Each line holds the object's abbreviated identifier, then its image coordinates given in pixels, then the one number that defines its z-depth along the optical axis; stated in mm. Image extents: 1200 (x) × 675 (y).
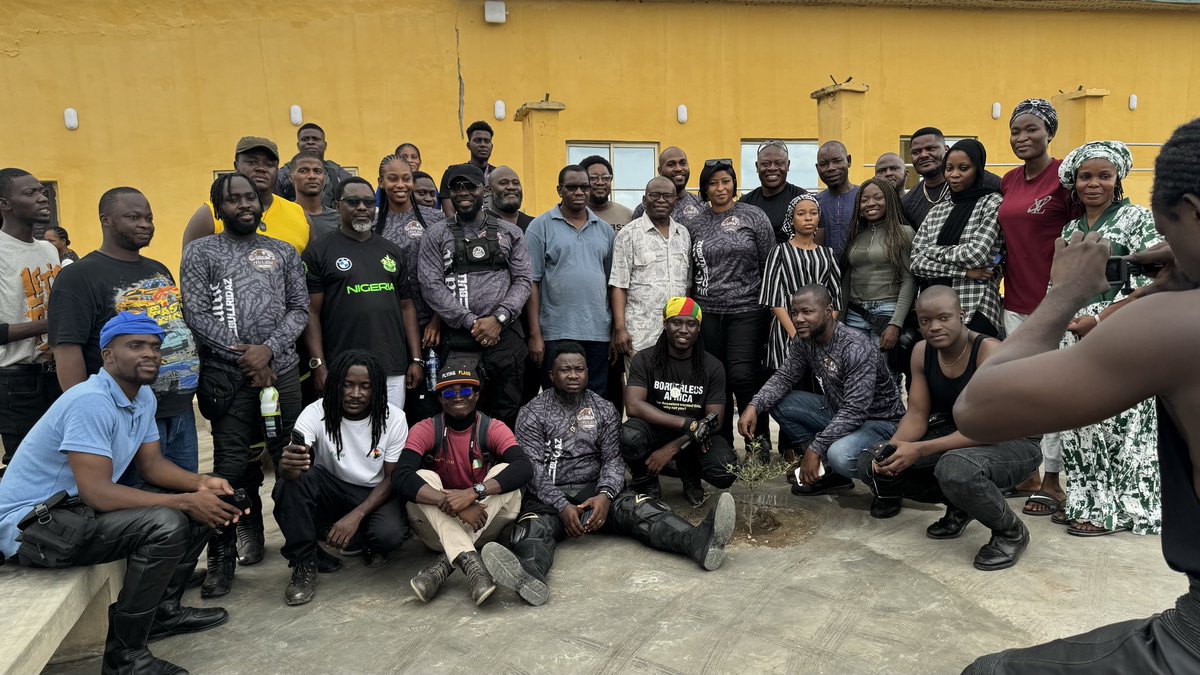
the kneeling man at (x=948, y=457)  4051
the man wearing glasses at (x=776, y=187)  6035
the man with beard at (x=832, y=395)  4977
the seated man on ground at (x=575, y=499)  4039
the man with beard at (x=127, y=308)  3721
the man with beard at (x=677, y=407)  5074
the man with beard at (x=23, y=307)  4254
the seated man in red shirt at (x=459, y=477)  4031
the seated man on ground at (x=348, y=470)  4027
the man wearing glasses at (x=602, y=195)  6215
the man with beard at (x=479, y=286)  5070
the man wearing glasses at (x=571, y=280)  5523
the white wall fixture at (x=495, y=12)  11461
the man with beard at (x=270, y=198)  4900
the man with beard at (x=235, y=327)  4164
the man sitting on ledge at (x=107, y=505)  3133
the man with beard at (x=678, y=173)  6090
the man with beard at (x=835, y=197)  5992
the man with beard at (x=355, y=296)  4773
